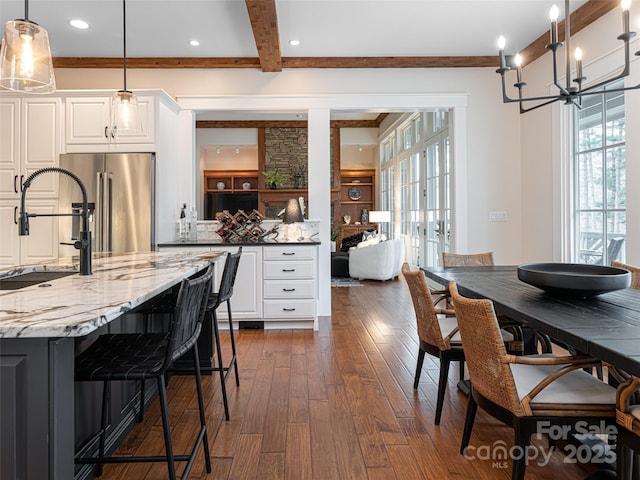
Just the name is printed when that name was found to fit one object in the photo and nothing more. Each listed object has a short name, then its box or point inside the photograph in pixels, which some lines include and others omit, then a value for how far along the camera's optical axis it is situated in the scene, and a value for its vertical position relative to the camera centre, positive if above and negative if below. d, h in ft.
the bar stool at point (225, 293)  7.70 -1.13
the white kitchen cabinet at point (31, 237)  13.64 -0.02
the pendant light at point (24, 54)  5.48 +2.42
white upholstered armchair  24.06 -1.60
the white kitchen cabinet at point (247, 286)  14.02 -1.71
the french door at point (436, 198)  18.65 +1.60
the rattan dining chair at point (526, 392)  4.83 -1.92
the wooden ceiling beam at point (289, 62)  15.15 +6.17
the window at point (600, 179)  10.96 +1.42
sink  6.78 -0.69
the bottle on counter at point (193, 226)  15.64 +0.32
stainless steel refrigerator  13.09 +1.24
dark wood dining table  4.09 -1.07
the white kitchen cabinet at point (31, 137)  13.58 +3.17
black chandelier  6.04 +2.83
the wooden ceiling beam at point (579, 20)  10.93 +5.88
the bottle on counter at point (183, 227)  15.30 +0.28
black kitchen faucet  6.17 -0.14
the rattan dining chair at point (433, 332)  7.38 -1.83
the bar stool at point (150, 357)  4.65 -1.45
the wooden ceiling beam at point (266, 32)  10.50 +5.72
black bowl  6.04 -0.75
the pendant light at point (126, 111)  8.87 +2.61
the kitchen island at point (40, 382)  3.49 -1.21
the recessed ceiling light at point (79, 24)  12.47 +6.29
